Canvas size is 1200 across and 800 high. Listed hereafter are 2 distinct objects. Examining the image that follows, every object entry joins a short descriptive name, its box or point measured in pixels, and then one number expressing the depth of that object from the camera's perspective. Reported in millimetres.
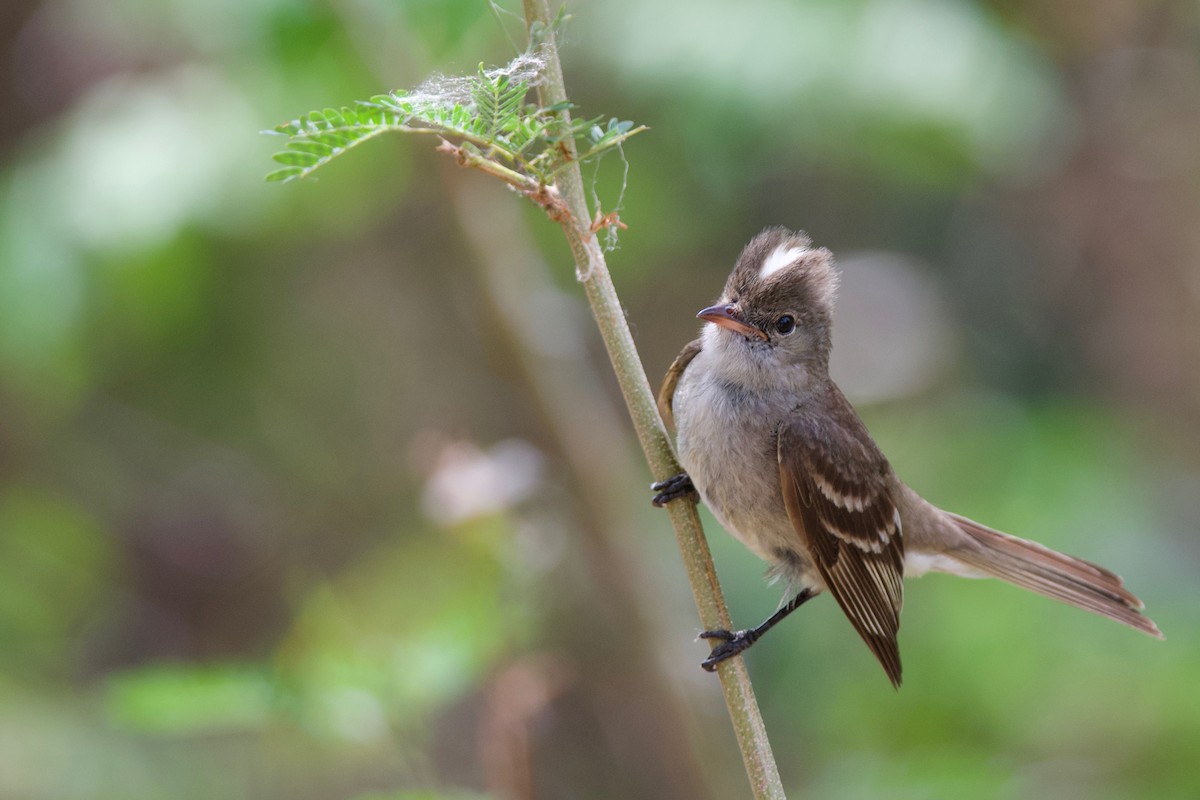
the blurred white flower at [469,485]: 4266
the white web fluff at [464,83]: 4158
